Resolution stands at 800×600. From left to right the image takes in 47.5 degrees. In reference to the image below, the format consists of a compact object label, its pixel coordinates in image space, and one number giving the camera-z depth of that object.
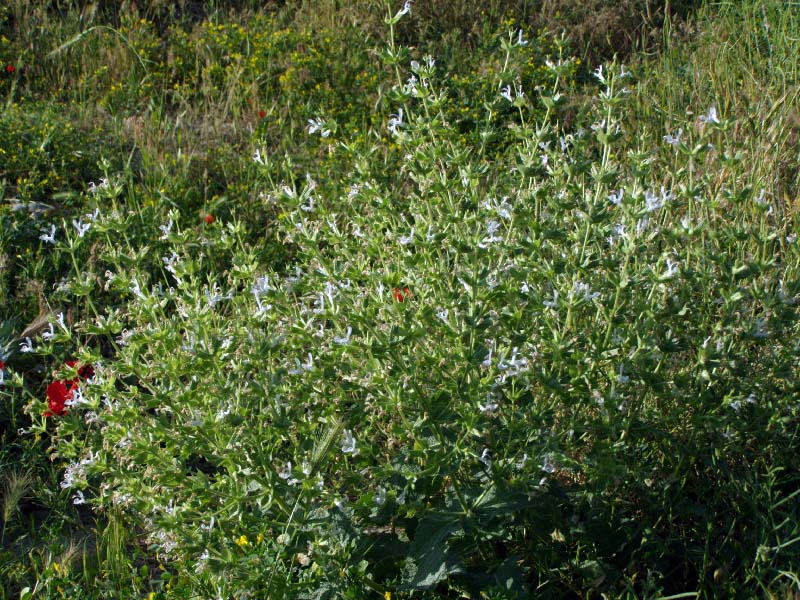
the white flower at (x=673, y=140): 2.30
